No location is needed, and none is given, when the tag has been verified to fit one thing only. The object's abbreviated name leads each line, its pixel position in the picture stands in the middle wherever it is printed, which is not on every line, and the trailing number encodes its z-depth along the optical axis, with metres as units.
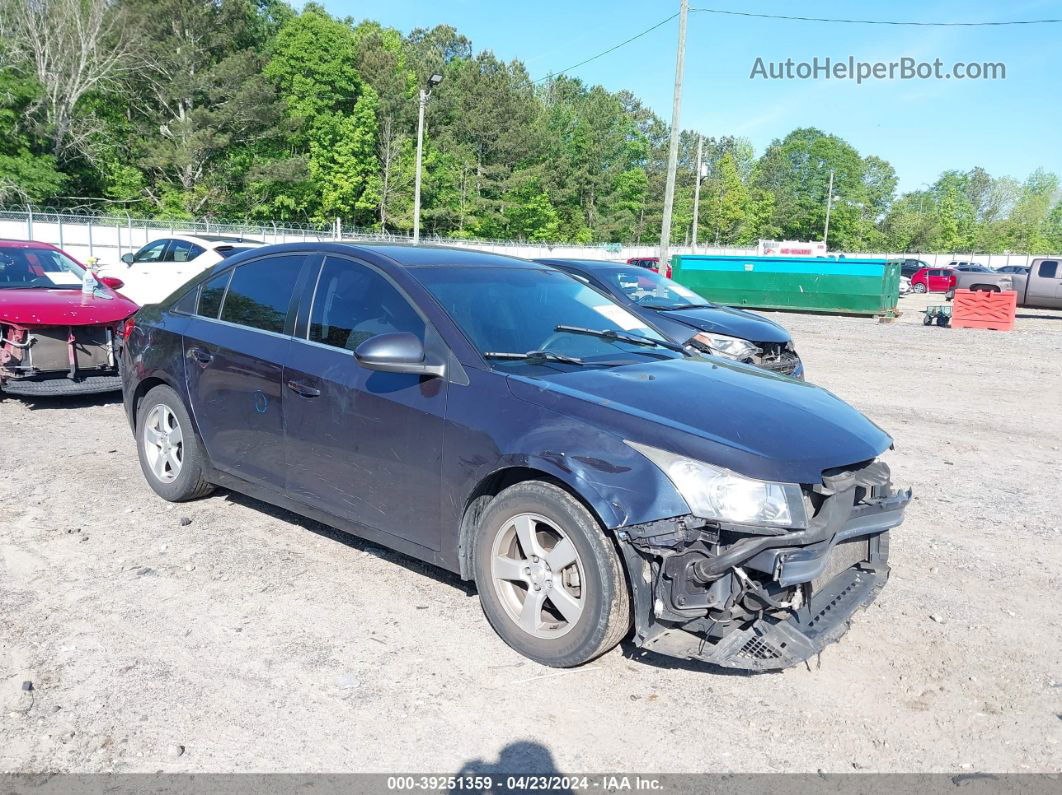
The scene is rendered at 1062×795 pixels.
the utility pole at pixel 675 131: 21.67
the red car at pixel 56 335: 7.73
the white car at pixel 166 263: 14.79
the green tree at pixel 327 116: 59.94
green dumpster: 23.98
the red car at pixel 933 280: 41.91
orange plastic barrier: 22.08
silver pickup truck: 24.17
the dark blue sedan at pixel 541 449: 3.19
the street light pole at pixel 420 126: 26.11
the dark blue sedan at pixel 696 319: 9.34
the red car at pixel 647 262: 42.38
